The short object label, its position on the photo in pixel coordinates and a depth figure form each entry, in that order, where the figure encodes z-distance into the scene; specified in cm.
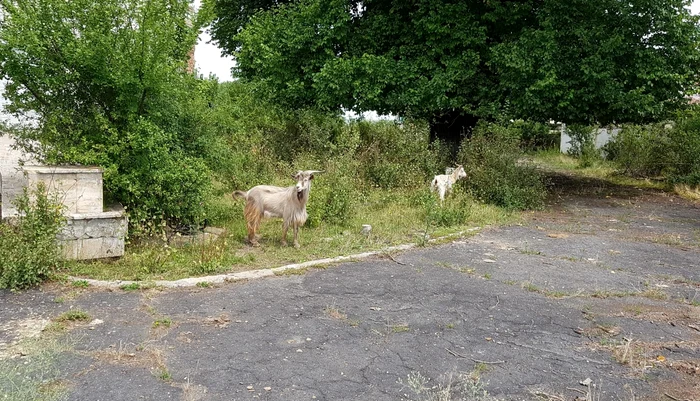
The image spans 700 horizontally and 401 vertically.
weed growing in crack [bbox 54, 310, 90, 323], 508
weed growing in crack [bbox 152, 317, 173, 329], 501
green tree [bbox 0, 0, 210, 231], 700
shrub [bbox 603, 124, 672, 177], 1775
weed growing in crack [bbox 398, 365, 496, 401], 378
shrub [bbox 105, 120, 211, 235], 733
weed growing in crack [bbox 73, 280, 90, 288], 599
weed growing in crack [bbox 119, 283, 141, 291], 599
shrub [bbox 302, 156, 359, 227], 960
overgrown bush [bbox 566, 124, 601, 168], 2317
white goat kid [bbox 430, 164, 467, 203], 1141
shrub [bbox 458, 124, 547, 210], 1262
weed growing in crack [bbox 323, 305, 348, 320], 543
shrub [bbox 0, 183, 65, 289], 584
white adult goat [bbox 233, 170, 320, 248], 805
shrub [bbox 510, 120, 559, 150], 2688
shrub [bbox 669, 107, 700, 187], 1599
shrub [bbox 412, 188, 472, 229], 1031
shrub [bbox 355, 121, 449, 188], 1260
